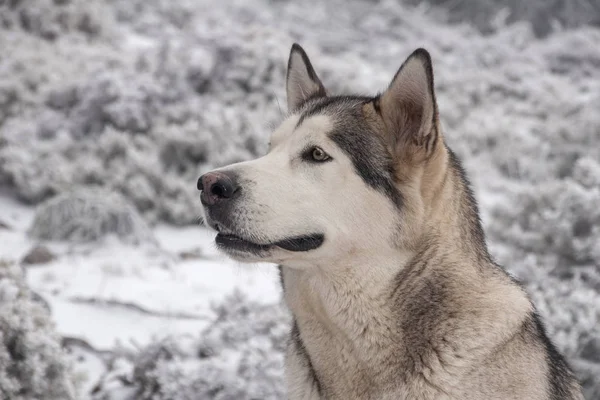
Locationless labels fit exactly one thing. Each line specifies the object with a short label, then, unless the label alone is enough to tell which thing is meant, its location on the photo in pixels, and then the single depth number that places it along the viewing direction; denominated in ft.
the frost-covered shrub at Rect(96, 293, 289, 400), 13.04
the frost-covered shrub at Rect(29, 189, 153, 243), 20.94
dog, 8.43
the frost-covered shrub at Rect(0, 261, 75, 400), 12.04
